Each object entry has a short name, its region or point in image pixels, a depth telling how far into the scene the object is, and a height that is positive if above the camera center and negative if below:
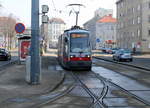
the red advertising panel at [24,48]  29.86 -0.04
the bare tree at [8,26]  88.47 +5.70
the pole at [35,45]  15.01 +0.12
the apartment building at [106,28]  141.25 +8.32
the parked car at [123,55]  44.01 -0.96
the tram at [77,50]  24.84 -0.17
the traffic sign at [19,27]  18.75 +1.14
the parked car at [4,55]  41.16 -0.91
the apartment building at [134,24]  80.75 +6.18
